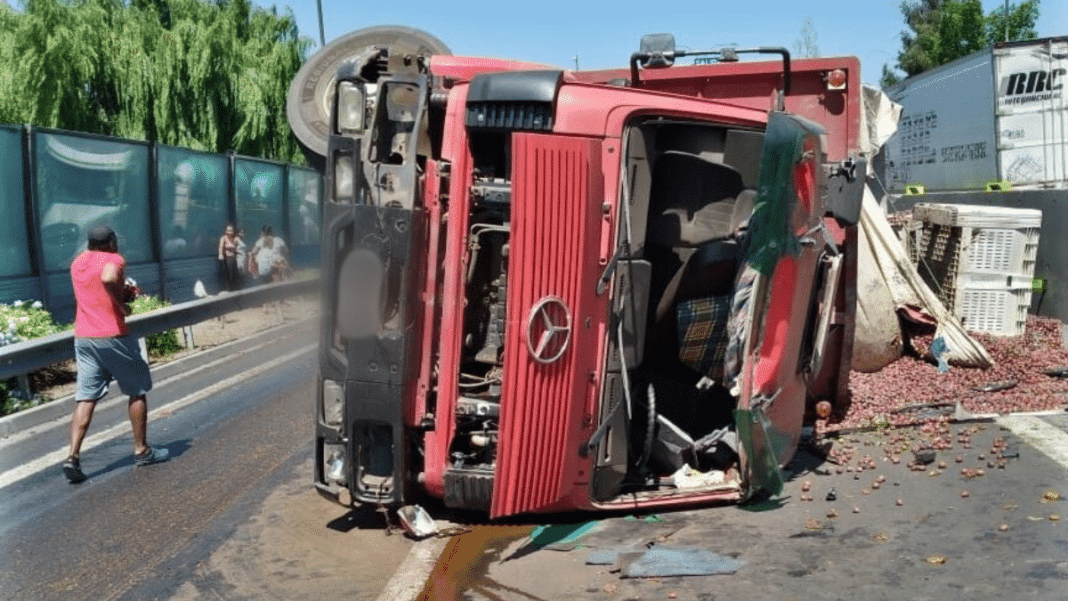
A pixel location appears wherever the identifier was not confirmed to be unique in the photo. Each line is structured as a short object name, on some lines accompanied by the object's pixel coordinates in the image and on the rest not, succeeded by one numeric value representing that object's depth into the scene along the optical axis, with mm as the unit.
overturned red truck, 5184
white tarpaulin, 9070
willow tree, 23578
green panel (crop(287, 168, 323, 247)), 24844
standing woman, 19578
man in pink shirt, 7505
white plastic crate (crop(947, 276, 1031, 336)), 9852
